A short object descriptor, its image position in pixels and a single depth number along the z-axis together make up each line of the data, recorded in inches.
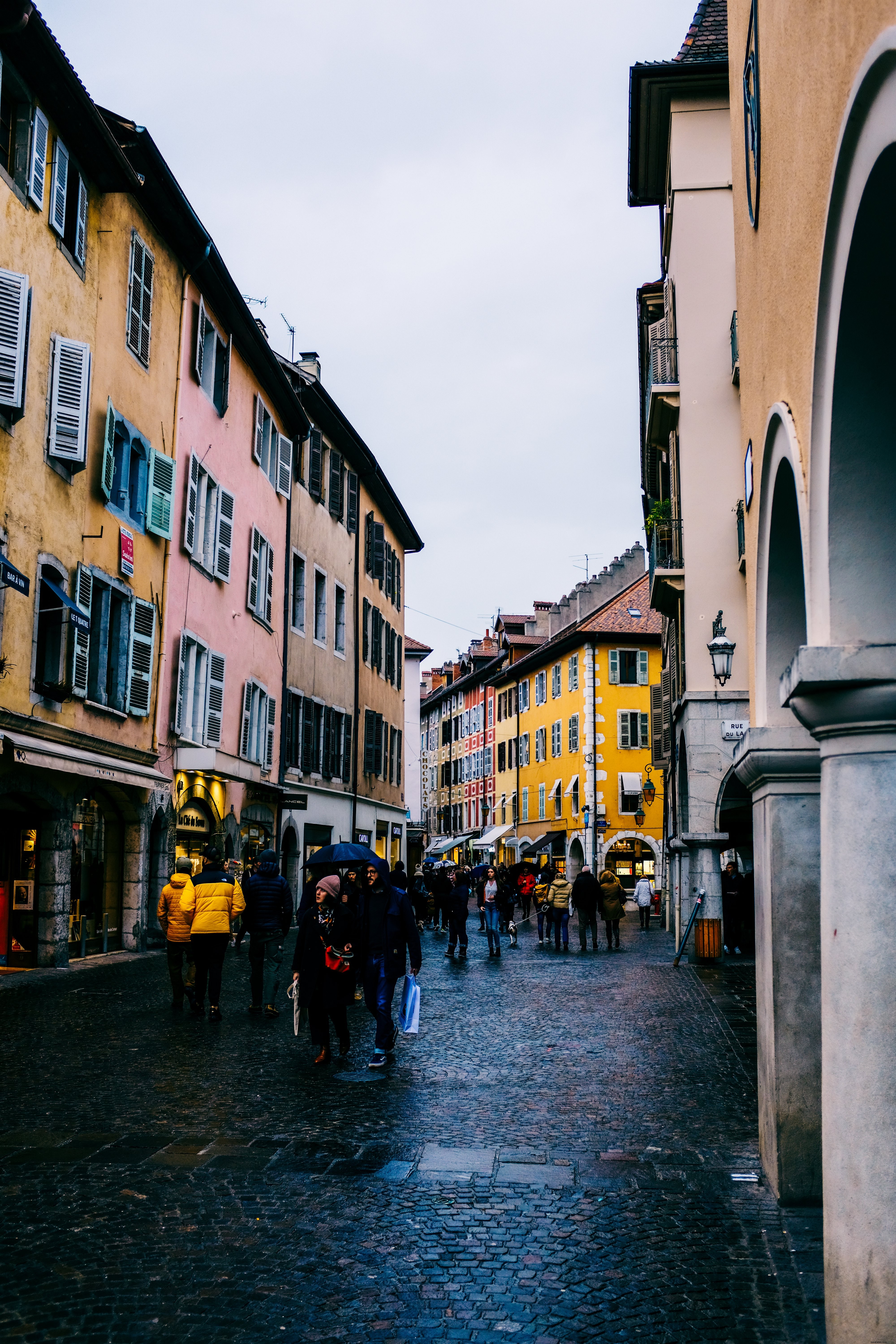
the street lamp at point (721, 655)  762.2
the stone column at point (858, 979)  158.9
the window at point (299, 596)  1263.5
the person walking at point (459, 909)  916.6
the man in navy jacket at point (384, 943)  407.2
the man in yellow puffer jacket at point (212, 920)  508.7
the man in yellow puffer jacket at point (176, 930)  521.7
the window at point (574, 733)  2107.5
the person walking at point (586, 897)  1030.4
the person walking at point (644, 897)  1314.0
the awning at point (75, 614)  686.5
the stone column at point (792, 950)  249.1
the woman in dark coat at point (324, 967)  410.9
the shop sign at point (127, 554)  800.3
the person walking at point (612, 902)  1027.3
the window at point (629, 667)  2073.1
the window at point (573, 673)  2116.1
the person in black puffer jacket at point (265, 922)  527.8
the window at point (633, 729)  2060.8
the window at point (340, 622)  1421.0
